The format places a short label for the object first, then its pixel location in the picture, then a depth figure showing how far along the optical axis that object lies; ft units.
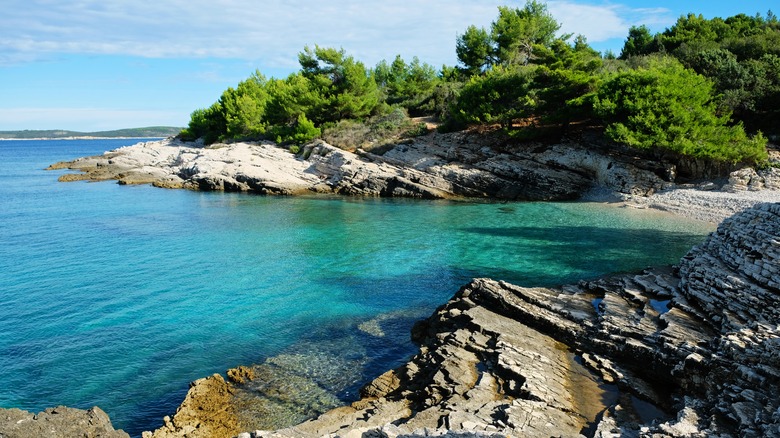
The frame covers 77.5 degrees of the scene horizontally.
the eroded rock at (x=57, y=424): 25.95
